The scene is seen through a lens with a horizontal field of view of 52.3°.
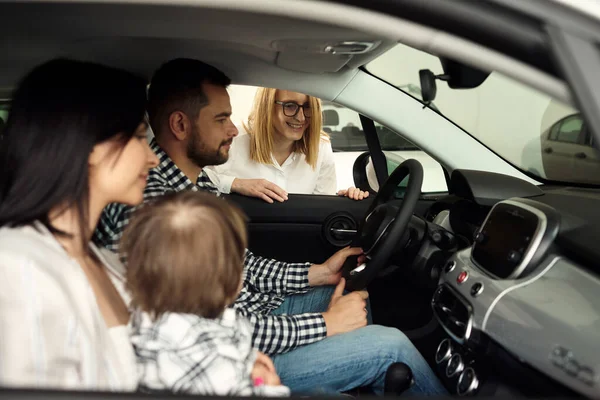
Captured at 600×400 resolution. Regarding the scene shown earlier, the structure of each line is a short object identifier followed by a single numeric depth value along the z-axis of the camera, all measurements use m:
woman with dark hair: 0.93
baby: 1.09
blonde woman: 2.68
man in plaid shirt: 1.60
